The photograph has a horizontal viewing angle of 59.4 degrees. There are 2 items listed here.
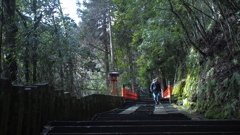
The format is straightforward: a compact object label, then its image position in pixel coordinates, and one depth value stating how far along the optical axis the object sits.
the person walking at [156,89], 11.28
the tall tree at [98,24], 19.96
